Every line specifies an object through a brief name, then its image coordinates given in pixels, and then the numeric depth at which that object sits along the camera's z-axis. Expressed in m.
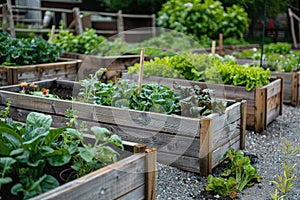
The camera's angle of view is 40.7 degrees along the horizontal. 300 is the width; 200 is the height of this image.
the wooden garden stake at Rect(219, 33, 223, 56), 8.45
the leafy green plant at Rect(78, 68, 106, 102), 3.85
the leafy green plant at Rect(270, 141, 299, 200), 3.00
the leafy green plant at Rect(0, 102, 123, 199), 1.95
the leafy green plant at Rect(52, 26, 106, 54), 7.51
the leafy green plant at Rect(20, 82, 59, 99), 4.08
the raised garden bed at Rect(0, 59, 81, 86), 5.20
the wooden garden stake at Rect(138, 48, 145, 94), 3.51
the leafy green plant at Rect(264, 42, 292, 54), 9.10
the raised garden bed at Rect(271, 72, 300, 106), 6.00
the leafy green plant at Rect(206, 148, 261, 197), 3.04
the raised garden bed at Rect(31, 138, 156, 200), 1.91
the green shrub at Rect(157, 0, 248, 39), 10.40
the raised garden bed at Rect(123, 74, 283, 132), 4.63
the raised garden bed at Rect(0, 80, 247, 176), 3.29
